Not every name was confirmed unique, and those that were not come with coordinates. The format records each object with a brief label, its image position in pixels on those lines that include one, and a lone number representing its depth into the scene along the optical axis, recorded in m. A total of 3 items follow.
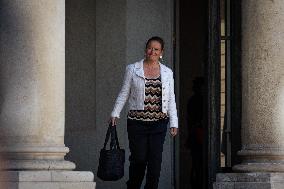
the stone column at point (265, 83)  17.89
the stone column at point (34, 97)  16.95
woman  16.97
